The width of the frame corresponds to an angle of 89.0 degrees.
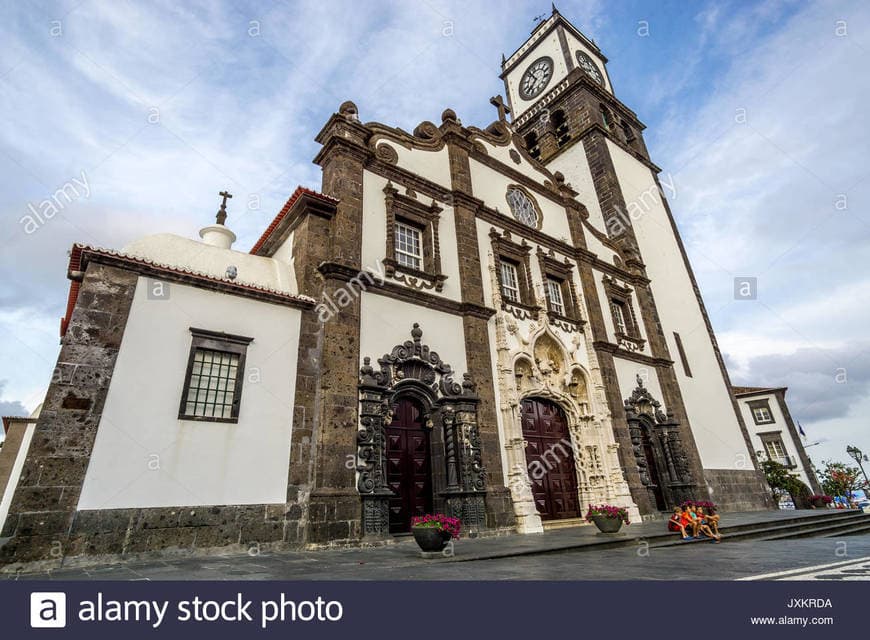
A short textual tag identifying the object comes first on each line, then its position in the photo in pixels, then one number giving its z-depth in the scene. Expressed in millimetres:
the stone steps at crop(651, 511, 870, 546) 10617
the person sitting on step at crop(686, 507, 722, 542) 9391
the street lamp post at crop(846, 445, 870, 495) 35531
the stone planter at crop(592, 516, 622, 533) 9789
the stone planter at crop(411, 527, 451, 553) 7297
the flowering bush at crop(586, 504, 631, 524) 9773
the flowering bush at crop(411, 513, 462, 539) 7327
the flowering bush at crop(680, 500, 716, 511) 10133
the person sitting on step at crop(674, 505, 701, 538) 9656
